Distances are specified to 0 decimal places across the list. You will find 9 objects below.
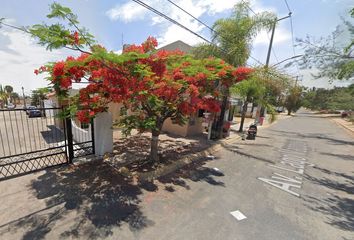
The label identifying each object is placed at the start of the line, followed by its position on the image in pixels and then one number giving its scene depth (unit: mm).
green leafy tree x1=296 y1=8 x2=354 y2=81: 7707
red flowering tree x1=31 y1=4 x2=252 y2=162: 3924
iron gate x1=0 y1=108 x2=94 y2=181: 5633
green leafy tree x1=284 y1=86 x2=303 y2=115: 42625
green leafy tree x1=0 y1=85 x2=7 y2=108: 45775
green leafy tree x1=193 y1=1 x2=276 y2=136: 9797
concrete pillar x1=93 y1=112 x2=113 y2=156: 6555
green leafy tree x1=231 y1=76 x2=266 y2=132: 11266
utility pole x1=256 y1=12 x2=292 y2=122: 13016
